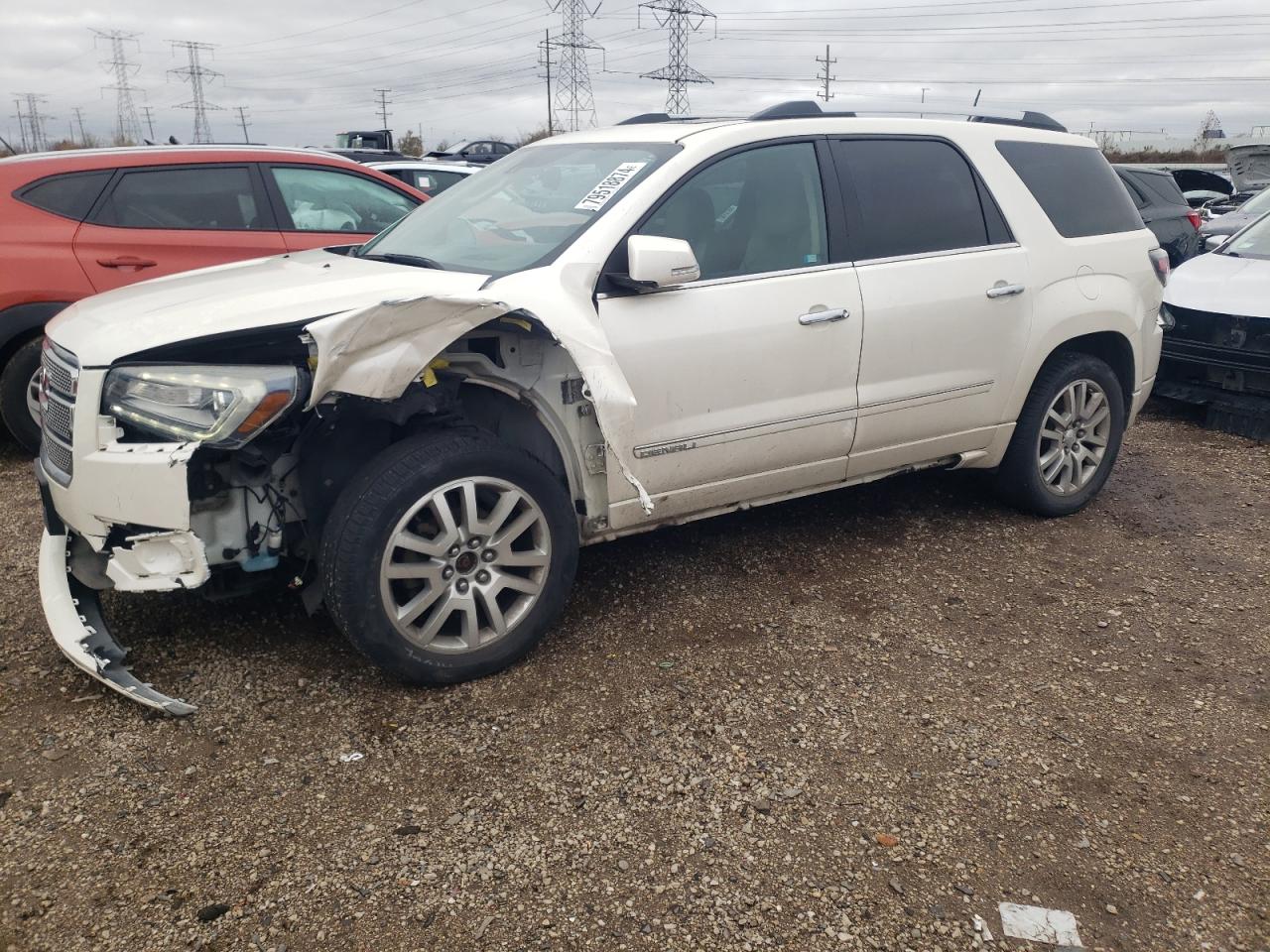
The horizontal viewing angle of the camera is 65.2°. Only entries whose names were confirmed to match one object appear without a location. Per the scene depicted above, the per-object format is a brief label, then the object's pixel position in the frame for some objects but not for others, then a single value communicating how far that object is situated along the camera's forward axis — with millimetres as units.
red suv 5547
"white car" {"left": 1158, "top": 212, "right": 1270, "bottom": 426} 6355
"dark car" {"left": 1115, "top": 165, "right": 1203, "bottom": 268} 9547
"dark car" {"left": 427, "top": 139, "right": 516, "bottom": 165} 23186
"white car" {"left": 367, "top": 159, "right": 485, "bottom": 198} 11711
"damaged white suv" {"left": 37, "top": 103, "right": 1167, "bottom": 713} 2945
